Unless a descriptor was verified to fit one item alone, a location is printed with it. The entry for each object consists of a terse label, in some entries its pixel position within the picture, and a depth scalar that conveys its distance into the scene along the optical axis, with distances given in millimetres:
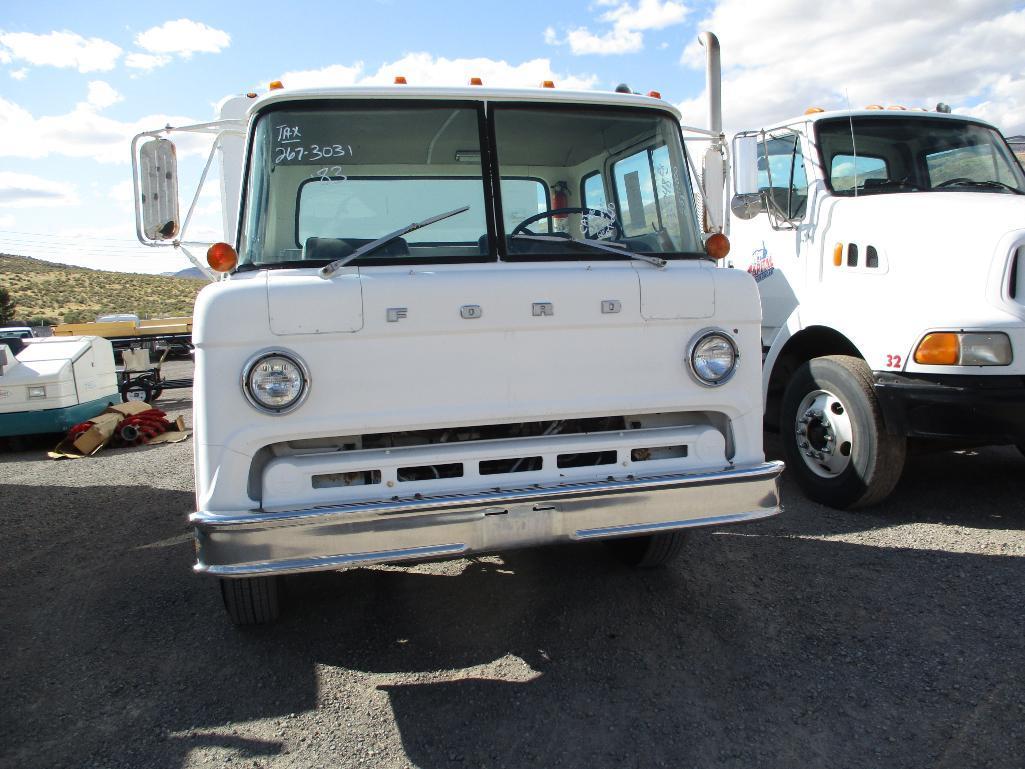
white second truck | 4285
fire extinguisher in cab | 4082
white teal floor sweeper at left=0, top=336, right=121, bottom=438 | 9039
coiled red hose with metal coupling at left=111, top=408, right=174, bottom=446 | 9141
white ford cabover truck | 2805
